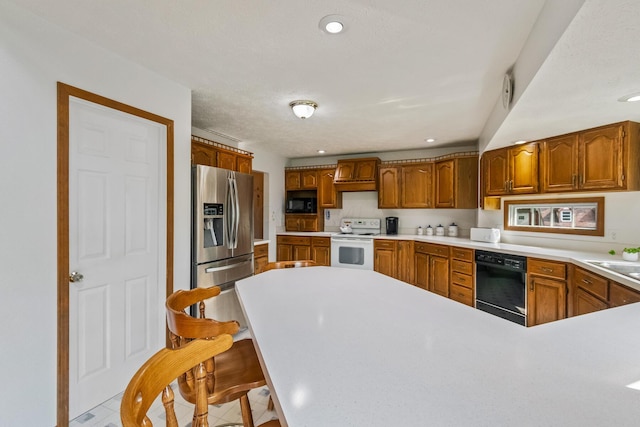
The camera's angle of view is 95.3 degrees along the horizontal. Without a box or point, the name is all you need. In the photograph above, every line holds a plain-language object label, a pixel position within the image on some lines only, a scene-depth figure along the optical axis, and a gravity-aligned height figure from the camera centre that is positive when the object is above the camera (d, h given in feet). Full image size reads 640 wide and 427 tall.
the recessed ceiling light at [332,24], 5.08 +3.37
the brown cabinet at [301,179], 17.65 +1.97
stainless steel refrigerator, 8.50 -0.72
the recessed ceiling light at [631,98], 5.99 +2.42
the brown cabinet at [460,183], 13.80 +1.43
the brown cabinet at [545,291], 8.65 -2.43
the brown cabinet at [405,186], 15.12 +1.39
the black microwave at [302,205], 17.52 +0.39
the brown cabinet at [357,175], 16.19 +2.10
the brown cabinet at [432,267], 13.07 -2.59
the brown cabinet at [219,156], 9.85 +2.08
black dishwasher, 9.91 -2.65
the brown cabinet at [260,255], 13.43 -2.09
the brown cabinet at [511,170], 10.43 +1.62
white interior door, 5.86 -0.82
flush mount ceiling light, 8.79 +3.13
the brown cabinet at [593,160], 7.87 +1.58
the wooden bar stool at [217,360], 3.59 -2.34
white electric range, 15.47 -1.72
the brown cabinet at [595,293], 6.08 -1.88
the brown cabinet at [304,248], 16.48 -2.15
